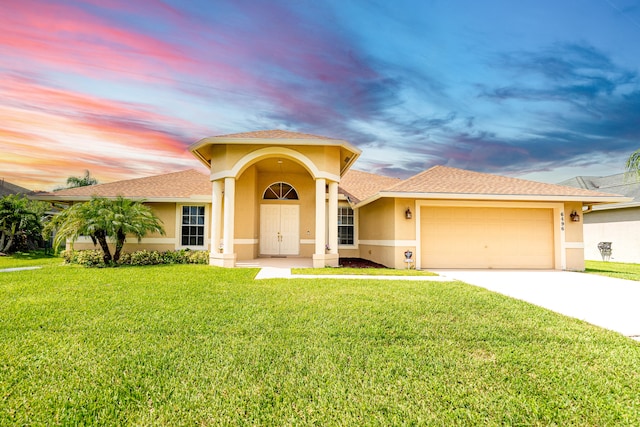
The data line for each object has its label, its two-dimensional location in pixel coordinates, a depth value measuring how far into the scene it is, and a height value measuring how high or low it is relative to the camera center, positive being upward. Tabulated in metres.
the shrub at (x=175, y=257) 12.69 -1.16
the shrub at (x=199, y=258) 12.48 -1.17
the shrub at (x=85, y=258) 11.95 -1.17
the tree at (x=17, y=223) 16.34 +0.21
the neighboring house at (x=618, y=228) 16.73 +0.10
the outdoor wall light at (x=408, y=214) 11.70 +0.54
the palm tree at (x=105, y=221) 11.33 +0.22
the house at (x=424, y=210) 11.64 +0.73
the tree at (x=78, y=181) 34.66 +5.08
